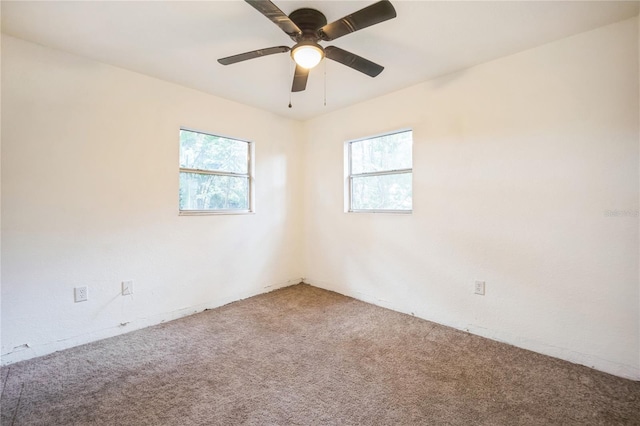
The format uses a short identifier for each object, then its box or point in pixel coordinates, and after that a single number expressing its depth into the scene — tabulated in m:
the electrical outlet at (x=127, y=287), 2.51
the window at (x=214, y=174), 2.96
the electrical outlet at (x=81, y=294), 2.28
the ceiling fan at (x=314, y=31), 1.45
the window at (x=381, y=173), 3.03
